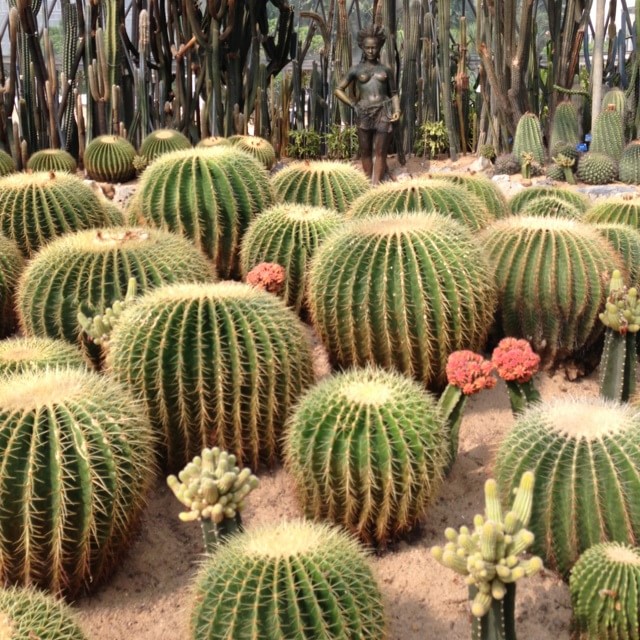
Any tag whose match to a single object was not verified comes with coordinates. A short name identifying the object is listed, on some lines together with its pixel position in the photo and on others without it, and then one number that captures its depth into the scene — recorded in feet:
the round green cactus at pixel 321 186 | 16.87
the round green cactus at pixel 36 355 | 10.27
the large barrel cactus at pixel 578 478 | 8.50
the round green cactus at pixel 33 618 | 6.30
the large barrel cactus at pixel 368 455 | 9.15
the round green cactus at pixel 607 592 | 7.62
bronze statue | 25.99
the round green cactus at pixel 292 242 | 14.16
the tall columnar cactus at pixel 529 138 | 34.17
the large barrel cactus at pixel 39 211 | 15.26
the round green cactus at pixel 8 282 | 14.29
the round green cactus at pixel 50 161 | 29.86
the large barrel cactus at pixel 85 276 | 12.37
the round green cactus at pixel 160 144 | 30.83
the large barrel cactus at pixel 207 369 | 10.47
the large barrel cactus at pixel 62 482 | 8.36
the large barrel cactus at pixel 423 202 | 14.70
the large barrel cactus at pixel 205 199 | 15.38
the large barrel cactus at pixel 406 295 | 11.85
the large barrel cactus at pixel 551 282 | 12.94
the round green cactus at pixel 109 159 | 31.50
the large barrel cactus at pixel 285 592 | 6.82
